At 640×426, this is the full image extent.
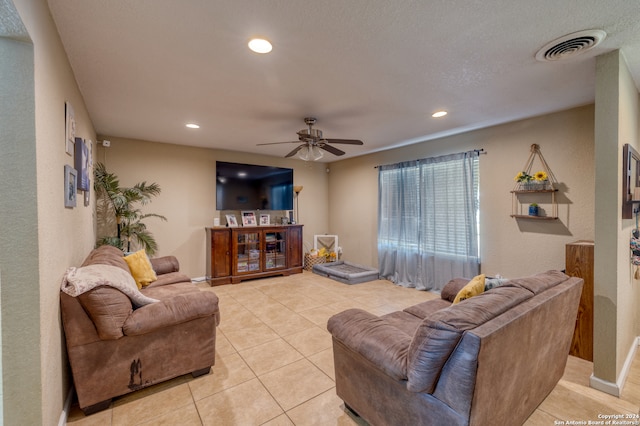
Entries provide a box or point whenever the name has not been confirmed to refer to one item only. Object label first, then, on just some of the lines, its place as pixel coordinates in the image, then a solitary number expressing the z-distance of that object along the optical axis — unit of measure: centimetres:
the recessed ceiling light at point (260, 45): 176
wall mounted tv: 502
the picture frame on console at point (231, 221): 500
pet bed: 482
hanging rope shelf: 312
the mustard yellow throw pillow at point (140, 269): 304
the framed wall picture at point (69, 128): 187
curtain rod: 374
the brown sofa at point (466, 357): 114
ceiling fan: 312
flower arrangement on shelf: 312
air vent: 169
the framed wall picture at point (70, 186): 183
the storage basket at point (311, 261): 580
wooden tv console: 470
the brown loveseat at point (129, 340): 172
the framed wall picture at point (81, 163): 229
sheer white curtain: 389
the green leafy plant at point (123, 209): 387
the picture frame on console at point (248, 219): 523
